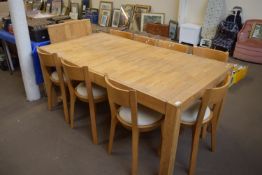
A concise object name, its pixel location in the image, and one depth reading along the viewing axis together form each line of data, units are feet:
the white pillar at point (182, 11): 15.24
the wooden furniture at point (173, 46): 7.69
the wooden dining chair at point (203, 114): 4.93
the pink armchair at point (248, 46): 12.87
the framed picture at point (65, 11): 21.90
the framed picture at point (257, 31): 13.11
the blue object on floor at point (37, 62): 8.63
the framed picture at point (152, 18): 16.83
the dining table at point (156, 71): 4.86
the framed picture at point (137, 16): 17.37
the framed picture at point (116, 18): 18.65
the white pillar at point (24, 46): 7.87
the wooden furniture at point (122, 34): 9.30
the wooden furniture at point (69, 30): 8.84
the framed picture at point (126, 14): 17.97
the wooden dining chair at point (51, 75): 7.09
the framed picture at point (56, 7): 22.11
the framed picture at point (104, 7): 19.31
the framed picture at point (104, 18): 19.11
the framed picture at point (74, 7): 21.17
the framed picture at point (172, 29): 16.10
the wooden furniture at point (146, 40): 8.49
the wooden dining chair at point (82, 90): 6.19
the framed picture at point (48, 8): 22.38
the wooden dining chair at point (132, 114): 4.99
